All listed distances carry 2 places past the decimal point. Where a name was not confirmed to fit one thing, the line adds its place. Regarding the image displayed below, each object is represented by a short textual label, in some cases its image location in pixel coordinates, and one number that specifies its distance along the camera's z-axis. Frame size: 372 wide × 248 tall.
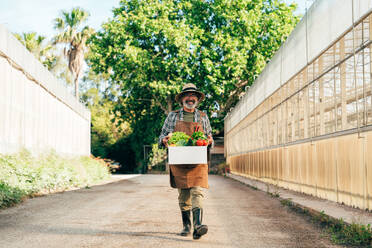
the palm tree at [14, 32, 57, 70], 38.50
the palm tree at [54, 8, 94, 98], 45.66
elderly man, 6.93
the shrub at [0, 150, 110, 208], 11.62
